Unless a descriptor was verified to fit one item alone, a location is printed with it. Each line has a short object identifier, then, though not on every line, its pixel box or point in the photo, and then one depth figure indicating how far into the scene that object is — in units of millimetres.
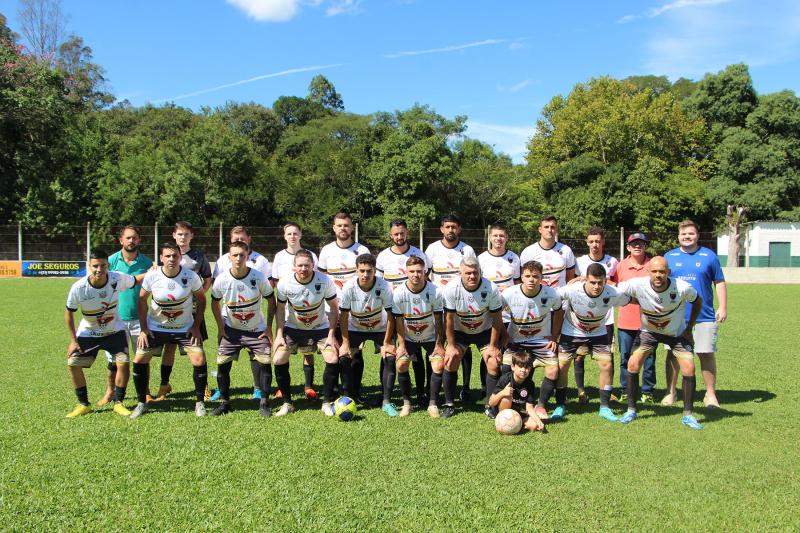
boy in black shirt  5387
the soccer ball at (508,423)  5012
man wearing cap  6375
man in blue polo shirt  6125
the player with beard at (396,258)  6441
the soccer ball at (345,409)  5438
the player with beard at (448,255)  6434
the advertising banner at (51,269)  23866
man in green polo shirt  6246
